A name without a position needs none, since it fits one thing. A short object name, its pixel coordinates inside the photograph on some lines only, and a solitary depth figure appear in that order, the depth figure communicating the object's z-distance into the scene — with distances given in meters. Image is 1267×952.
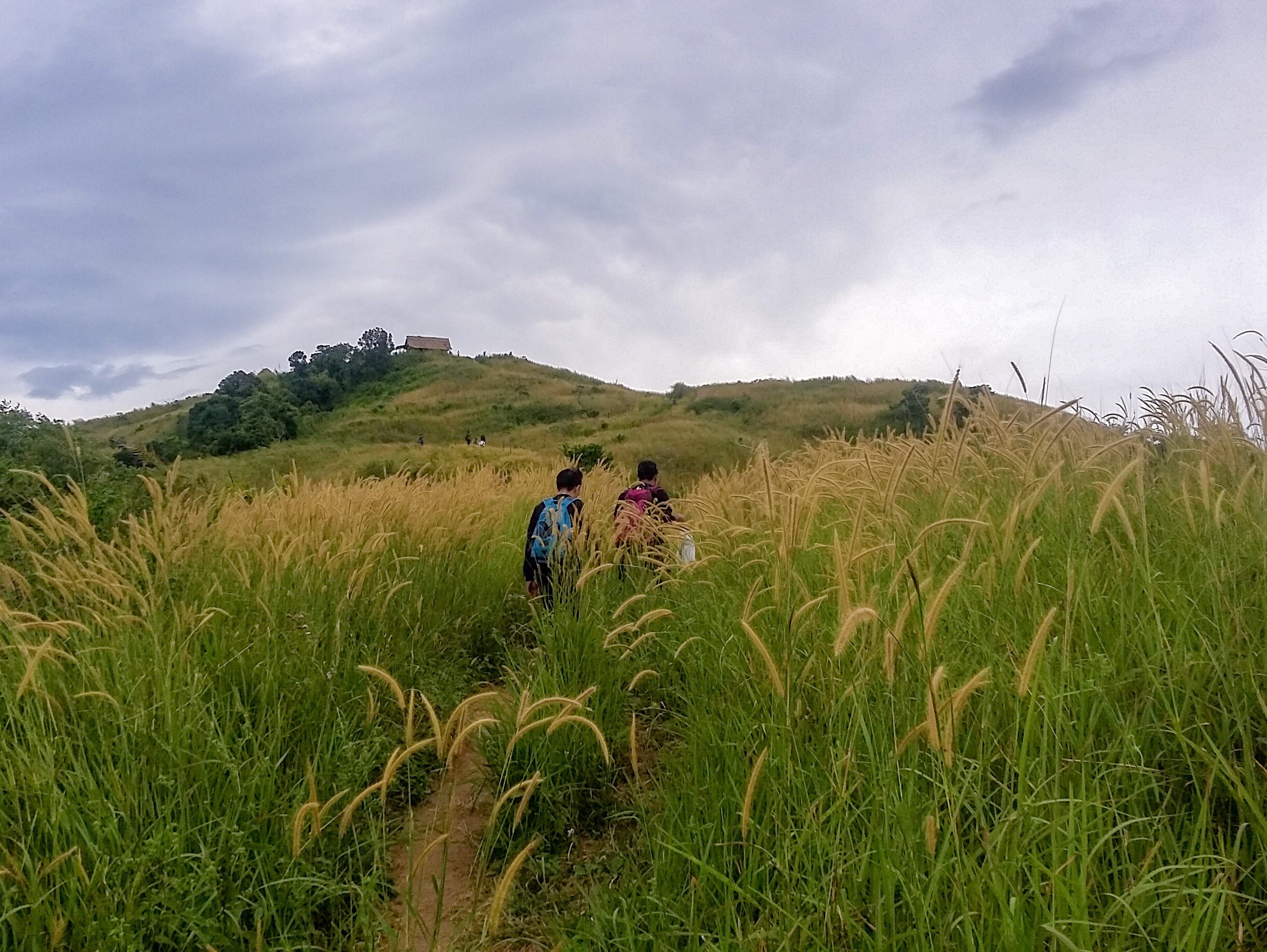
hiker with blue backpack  4.85
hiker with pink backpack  5.49
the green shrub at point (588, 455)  26.98
